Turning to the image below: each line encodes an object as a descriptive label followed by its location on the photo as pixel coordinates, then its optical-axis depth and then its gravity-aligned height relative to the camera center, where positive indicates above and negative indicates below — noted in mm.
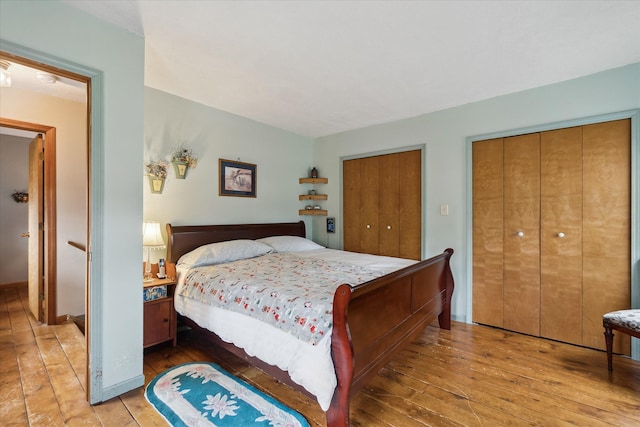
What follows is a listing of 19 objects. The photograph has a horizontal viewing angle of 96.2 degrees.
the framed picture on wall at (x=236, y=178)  3523 +440
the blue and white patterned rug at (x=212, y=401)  1660 -1198
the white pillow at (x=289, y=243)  3629 -401
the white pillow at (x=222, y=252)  2777 -418
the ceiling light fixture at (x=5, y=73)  2094 +1042
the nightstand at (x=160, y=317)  2420 -912
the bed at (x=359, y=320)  1510 -757
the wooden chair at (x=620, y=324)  2008 -810
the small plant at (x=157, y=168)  2852 +447
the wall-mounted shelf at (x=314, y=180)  4469 +508
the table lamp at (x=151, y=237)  2582 -220
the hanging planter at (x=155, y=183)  2881 +300
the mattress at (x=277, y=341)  1541 -829
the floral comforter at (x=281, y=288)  1693 -541
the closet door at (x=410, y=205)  3613 +96
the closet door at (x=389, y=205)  3809 +101
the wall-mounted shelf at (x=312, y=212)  4484 +9
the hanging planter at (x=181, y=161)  3057 +558
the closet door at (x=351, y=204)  4191 +127
